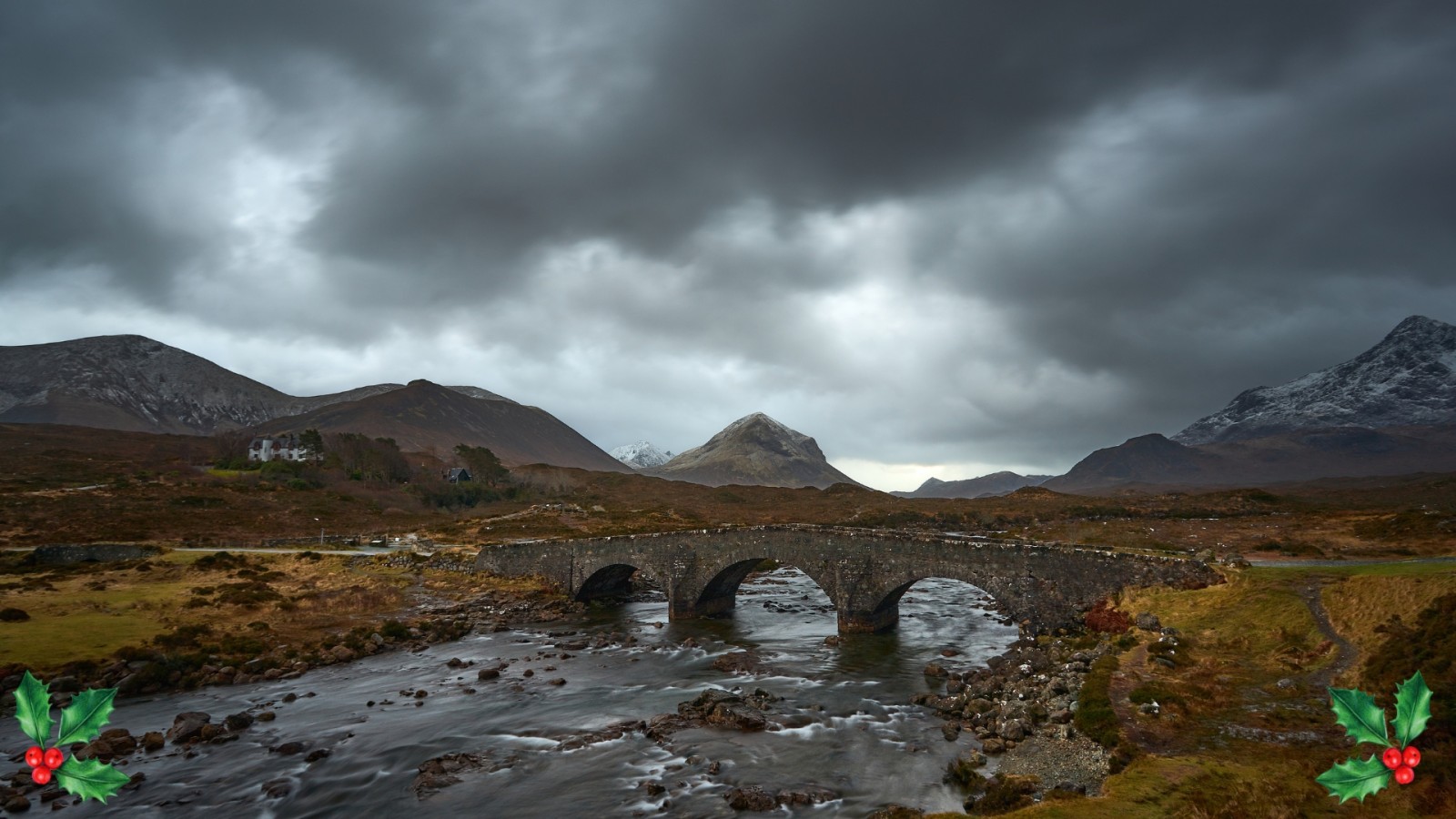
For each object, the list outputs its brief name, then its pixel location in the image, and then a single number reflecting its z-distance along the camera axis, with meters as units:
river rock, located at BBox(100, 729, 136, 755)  22.17
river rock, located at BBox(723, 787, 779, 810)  18.48
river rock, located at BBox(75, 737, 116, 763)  21.55
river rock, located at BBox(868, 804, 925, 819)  16.31
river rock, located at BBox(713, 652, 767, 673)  32.47
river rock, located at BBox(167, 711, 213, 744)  23.25
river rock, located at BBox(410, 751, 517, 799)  20.52
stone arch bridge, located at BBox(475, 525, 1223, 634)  29.84
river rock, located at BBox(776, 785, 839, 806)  18.75
